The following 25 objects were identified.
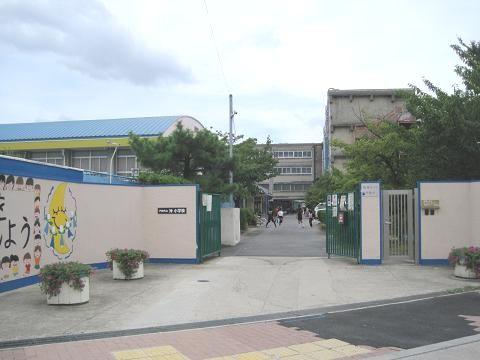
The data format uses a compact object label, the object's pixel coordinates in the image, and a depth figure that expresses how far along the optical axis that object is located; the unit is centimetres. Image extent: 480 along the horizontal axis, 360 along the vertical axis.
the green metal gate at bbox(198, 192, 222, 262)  1638
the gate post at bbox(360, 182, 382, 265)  1555
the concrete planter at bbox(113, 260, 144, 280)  1263
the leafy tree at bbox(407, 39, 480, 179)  1629
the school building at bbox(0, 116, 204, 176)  3891
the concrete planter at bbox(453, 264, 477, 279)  1271
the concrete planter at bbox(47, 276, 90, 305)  945
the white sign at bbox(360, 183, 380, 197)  1553
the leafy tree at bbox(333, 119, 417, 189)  2136
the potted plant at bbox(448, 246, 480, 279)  1255
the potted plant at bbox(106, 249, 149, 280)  1253
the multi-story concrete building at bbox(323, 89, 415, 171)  6131
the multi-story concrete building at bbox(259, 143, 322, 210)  10450
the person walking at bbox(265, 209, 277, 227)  4336
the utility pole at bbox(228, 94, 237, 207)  3068
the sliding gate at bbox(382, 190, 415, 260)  1568
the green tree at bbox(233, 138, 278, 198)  3632
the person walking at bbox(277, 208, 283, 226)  4666
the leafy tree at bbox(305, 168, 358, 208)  2808
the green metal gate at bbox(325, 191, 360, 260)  1584
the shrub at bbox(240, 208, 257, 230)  3625
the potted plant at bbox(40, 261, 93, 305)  940
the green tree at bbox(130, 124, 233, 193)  2106
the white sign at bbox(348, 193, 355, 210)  1598
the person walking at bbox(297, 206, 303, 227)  4272
